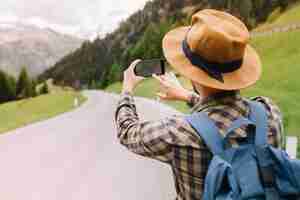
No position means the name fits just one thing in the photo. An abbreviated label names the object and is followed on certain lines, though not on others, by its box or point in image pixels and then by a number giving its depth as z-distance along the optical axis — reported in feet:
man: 6.61
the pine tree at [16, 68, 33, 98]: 236.43
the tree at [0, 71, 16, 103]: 209.87
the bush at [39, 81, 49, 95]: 287.28
